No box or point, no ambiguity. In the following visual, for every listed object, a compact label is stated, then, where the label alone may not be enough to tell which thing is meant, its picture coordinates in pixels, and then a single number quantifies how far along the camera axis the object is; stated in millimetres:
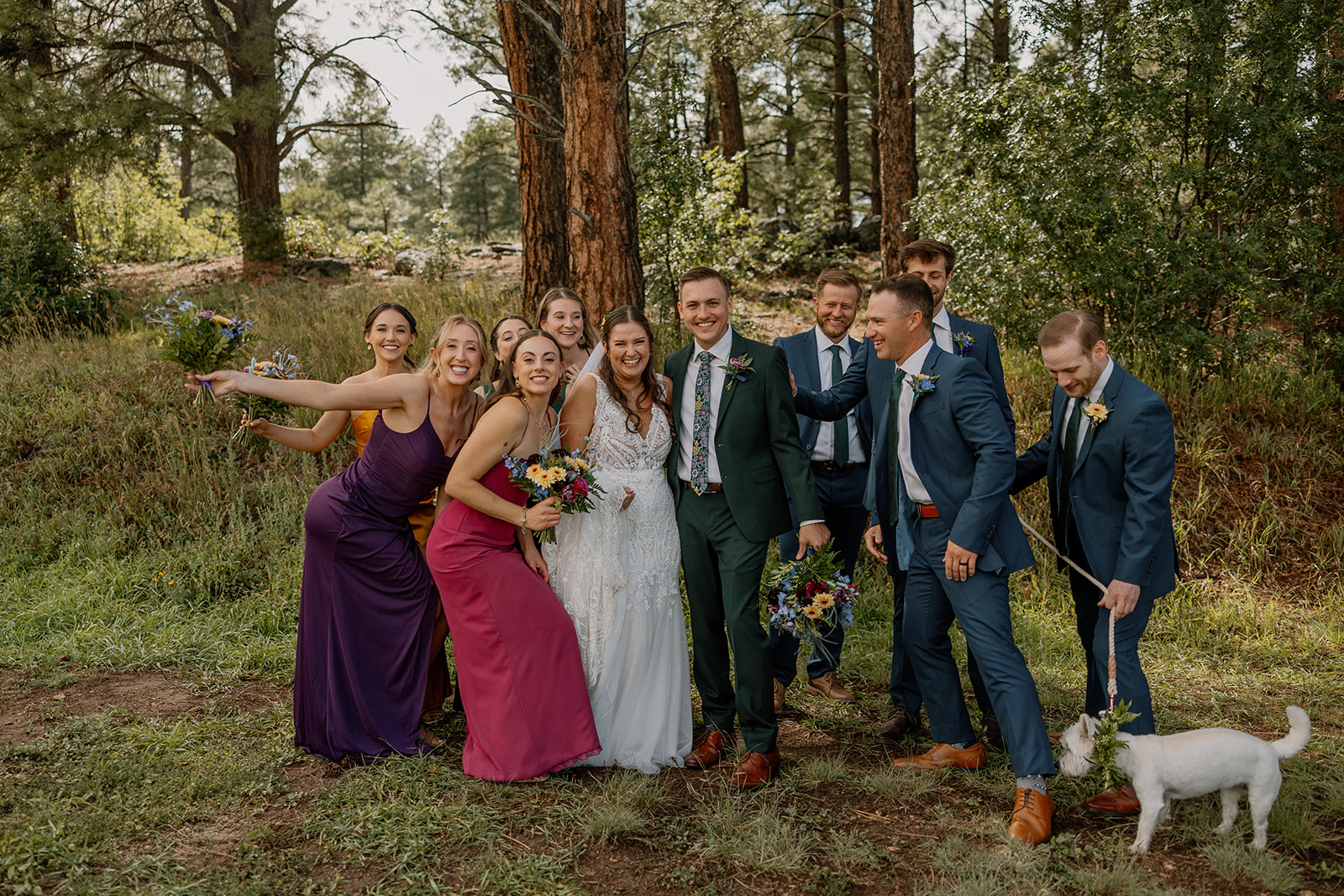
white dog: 3357
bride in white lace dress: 4355
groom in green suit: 4172
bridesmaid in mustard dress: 4945
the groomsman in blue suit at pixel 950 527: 3709
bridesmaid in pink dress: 4168
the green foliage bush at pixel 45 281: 11844
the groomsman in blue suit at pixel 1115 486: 3582
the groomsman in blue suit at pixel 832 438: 5020
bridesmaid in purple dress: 4461
